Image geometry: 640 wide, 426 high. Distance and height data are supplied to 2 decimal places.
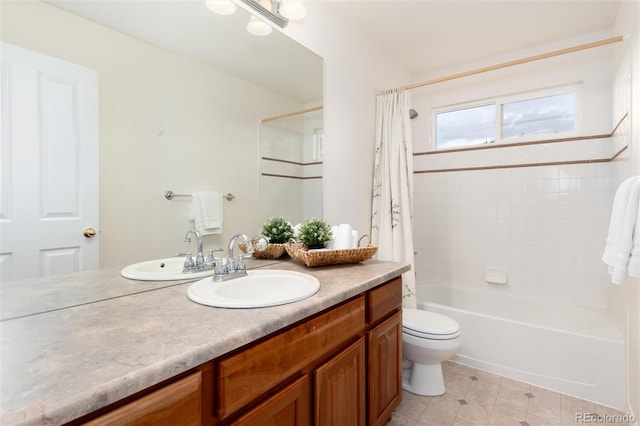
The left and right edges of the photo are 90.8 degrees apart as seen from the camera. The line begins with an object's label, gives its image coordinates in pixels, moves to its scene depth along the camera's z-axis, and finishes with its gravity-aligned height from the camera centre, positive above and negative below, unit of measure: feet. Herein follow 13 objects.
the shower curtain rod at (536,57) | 6.17 +3.38
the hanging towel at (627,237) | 4.23 -0.37
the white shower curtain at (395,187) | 8.08 +0.59
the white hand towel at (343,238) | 5.51 -0.50
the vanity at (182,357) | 1.82 -1.02
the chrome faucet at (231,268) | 4.16 -0.80
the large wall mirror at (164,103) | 3.31 +1.43
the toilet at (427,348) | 6.10 -2.70
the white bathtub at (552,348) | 6.04 -2.94
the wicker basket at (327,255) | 4.91 -0.73
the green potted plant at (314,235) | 5.47 -0.44
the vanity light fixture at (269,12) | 5.29 +3.45
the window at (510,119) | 8.55 +2.68
